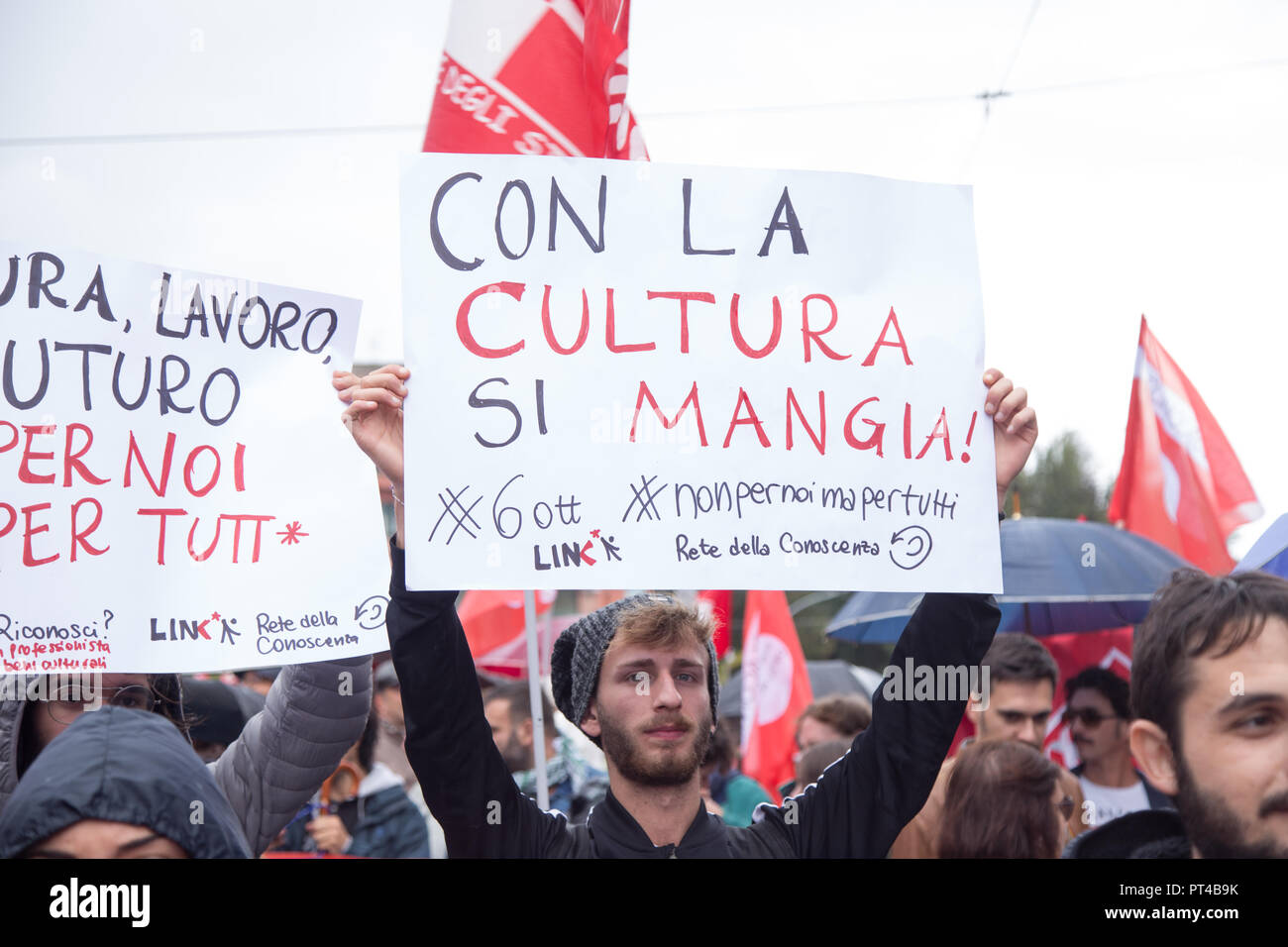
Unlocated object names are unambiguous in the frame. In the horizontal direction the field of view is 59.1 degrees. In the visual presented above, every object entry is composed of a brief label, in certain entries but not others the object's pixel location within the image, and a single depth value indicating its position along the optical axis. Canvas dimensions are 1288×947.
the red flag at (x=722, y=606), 6.24
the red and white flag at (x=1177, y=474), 4.92
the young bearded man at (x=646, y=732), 2.04
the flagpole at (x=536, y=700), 2.91
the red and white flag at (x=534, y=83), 2.76
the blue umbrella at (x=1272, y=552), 2.79
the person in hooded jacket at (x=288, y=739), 2.42
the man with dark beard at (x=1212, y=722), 1.84
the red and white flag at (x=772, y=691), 5.78
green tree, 46.38
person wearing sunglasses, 4.05
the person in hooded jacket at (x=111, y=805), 1.78
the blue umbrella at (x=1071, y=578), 4.54
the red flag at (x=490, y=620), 6.19
